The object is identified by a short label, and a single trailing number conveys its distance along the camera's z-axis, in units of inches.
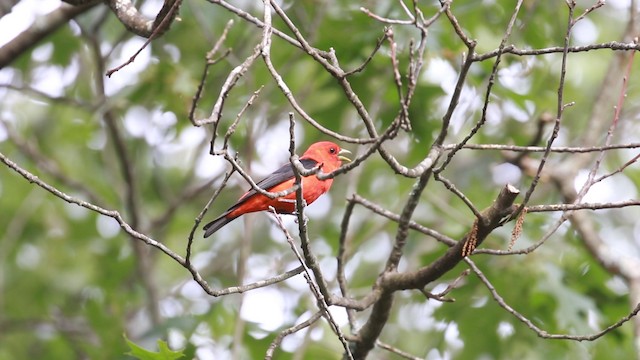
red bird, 469.1
